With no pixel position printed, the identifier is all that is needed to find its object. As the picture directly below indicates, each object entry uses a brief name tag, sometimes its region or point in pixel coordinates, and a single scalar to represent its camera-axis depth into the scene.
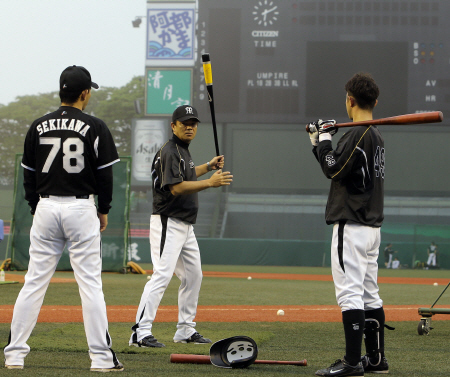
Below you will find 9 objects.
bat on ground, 8.73
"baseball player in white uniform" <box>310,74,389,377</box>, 8.16
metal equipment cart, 12.28
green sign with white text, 66.94
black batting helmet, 8.62
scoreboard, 56.37
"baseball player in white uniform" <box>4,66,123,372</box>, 8.05
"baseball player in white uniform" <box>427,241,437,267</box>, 51.22
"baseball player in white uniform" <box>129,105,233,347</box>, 10.57
